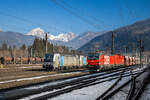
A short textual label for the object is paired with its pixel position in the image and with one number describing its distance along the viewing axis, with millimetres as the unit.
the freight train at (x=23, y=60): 76288
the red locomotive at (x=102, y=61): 36406
